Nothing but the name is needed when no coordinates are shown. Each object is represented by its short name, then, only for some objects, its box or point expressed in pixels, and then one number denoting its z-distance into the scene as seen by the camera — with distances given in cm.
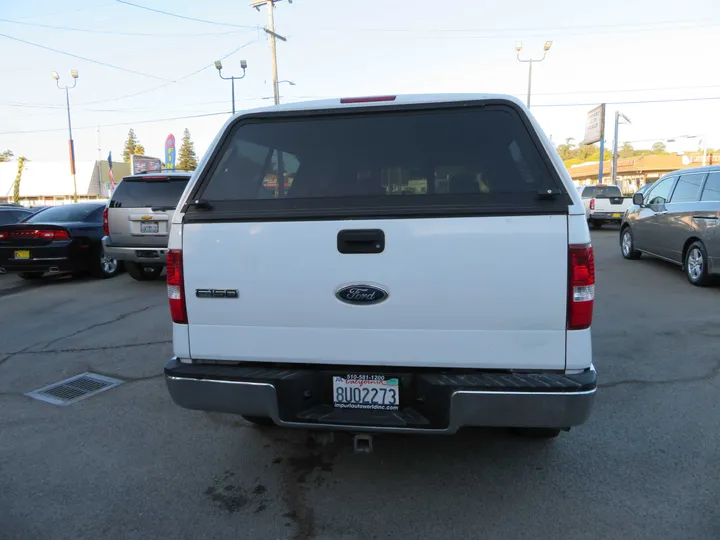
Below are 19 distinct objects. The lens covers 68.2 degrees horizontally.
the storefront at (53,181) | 6047
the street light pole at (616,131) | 3880
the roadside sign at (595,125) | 4024
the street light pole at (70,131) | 3958
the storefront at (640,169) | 6072
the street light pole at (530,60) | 3179
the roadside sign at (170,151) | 3312
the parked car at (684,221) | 779
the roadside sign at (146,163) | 3744
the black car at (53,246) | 937
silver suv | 879
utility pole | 2998
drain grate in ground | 439
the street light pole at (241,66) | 2998
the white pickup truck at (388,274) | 244
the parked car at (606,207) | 1818
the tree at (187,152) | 10262
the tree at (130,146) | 11070
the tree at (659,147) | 11788
